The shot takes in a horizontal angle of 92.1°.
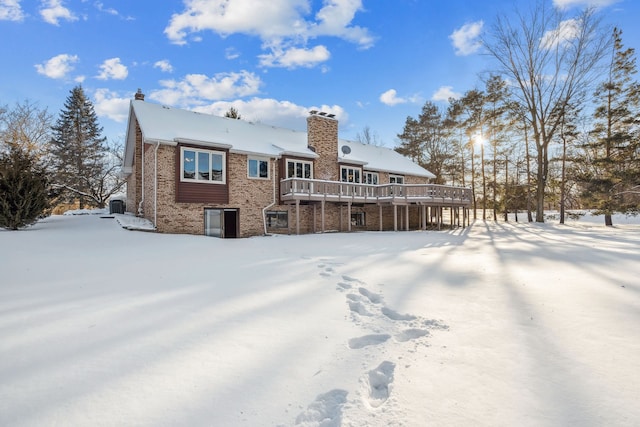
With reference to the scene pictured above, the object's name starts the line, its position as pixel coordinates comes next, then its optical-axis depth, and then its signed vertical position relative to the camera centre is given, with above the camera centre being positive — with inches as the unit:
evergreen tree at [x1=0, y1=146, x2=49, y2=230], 405.7 +28.8
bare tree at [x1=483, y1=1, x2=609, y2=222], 871.1 +433.2
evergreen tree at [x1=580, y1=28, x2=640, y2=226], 740.0 +184.6
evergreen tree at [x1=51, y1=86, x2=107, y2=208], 1153.5 +258.0
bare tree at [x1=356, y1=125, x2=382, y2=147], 1734.7 +427.0
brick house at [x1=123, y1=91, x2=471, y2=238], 555.8 +70.4
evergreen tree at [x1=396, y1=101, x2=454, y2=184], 1322.6 +312.7
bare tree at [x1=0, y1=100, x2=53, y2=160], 1021.2 +303.8
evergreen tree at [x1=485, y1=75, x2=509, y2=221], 1103.0 +344.3
